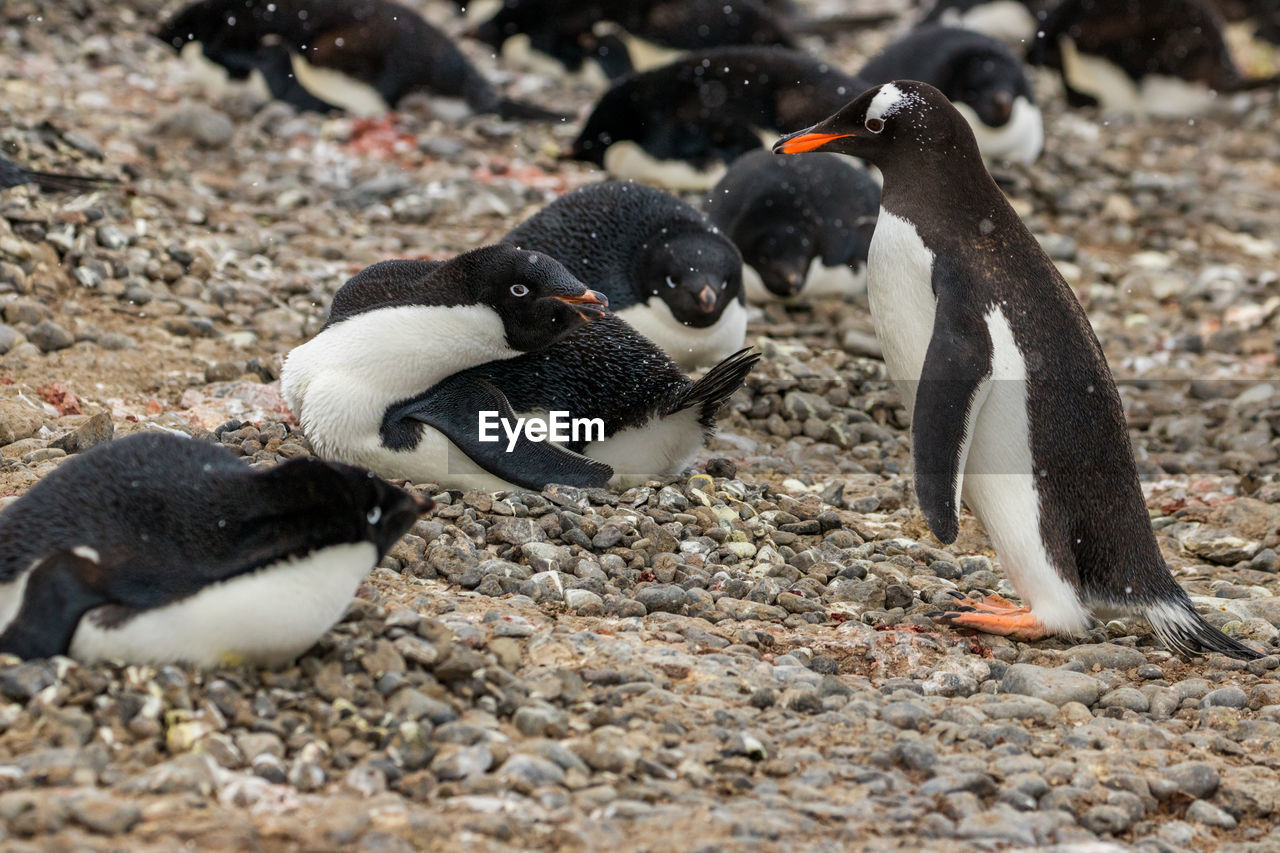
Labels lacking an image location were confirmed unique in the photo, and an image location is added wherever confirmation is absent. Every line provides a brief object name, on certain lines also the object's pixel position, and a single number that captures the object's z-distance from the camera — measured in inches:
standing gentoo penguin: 322.0
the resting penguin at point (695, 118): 709.3
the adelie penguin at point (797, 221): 569.3
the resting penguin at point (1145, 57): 911.0
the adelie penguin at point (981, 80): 750.5
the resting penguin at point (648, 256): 463.8
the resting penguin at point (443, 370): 348.2
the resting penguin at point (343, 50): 754.8
